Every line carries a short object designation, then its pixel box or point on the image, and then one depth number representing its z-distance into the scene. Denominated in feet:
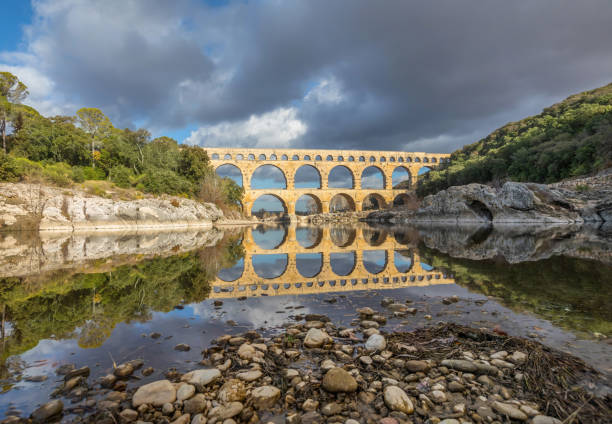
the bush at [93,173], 77.33
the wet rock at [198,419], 5.16
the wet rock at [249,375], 6.64
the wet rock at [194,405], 5.57
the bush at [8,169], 54.08
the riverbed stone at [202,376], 6.43
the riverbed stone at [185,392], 5.89
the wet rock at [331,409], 5.44
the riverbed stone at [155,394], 5.70
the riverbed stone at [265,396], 5.78
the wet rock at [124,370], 6.74
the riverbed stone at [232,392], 5.86
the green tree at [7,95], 72.59
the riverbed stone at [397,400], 5.40
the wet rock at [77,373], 6.68
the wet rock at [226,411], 5.34
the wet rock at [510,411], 4.99
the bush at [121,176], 73.46
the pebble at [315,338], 8.38
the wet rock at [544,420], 4.71
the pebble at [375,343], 8.00
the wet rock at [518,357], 6.99
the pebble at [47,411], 5.20
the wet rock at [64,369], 6.95
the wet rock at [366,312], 11.11
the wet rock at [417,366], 6.79
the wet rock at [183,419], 5.17
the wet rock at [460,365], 6.71
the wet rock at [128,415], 5.28
